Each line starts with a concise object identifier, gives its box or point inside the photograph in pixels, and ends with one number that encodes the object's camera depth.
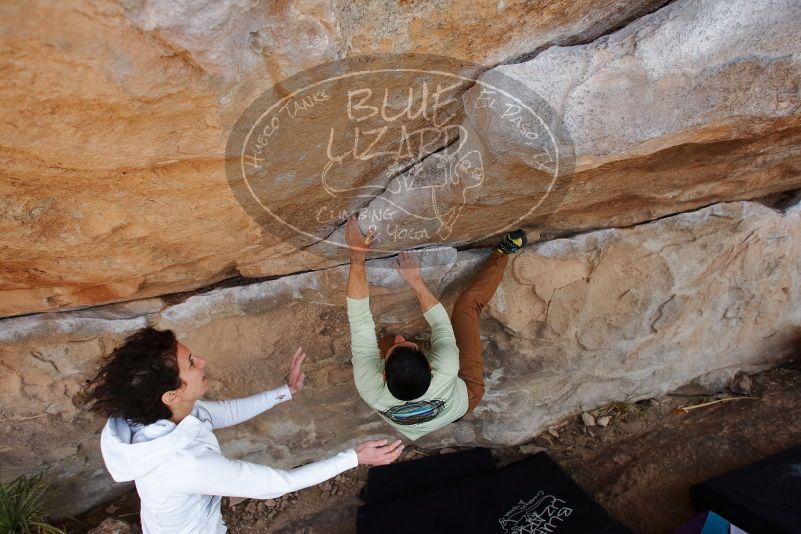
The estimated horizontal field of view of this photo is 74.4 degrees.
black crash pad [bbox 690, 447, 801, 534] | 2.44
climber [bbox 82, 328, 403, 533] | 1.77
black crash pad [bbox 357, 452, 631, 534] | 2.66
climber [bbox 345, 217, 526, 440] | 2.27
